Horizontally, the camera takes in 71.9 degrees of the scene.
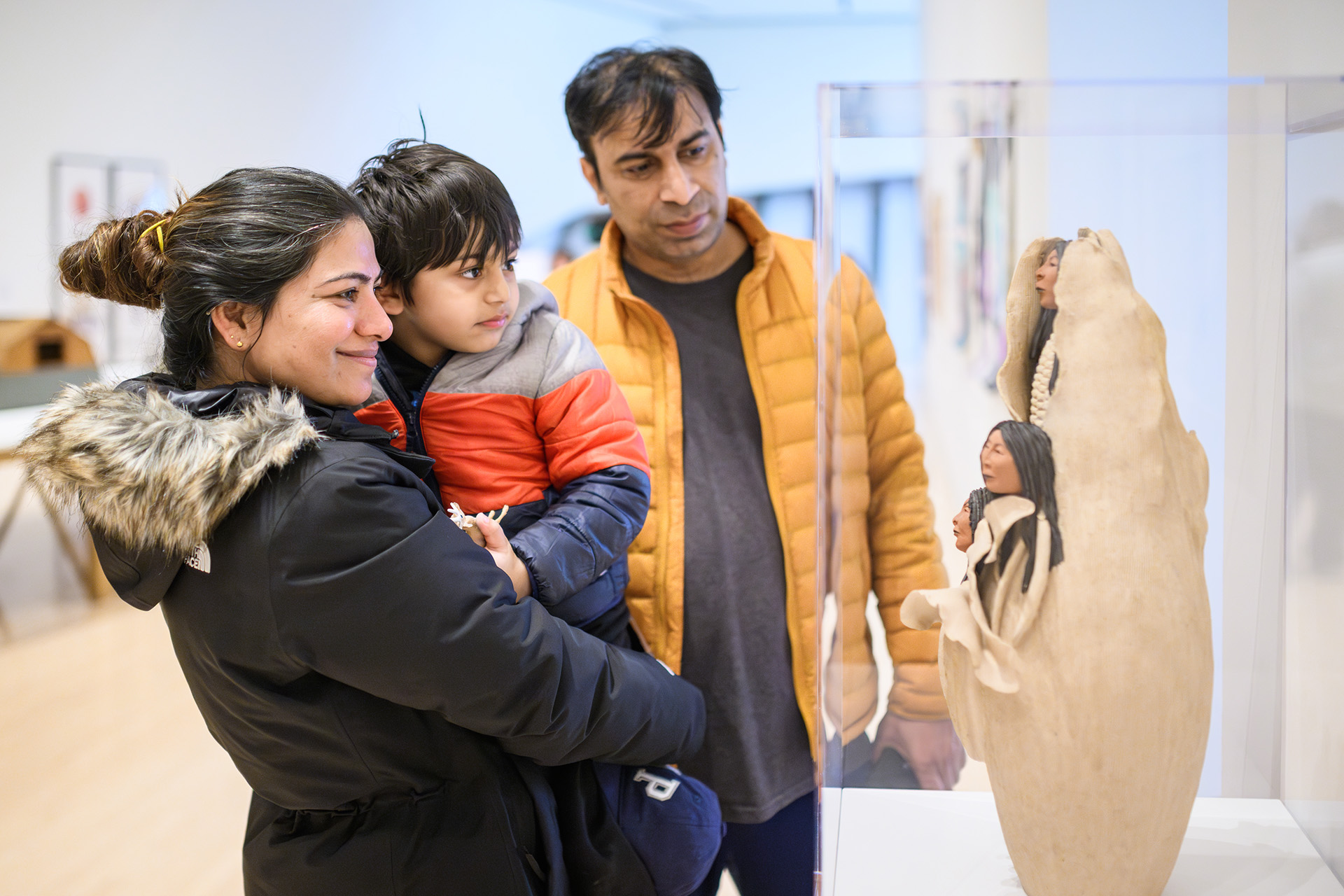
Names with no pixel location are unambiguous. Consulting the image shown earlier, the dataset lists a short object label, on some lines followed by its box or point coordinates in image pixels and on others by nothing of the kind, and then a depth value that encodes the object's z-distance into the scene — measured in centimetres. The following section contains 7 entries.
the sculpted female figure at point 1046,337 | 84
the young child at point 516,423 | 109
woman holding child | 83
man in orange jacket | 141
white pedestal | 90
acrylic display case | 85
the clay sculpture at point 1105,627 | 82
